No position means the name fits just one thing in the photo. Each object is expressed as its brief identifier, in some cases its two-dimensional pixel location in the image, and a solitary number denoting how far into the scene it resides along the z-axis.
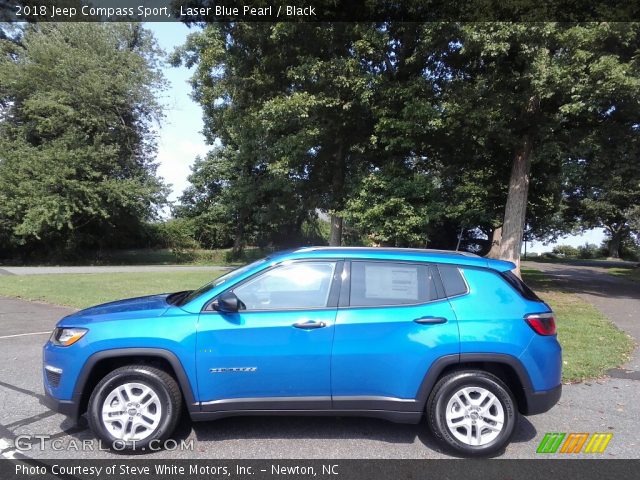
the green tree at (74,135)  26.98
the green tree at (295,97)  13.52
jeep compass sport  3.71
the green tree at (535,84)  10.55
